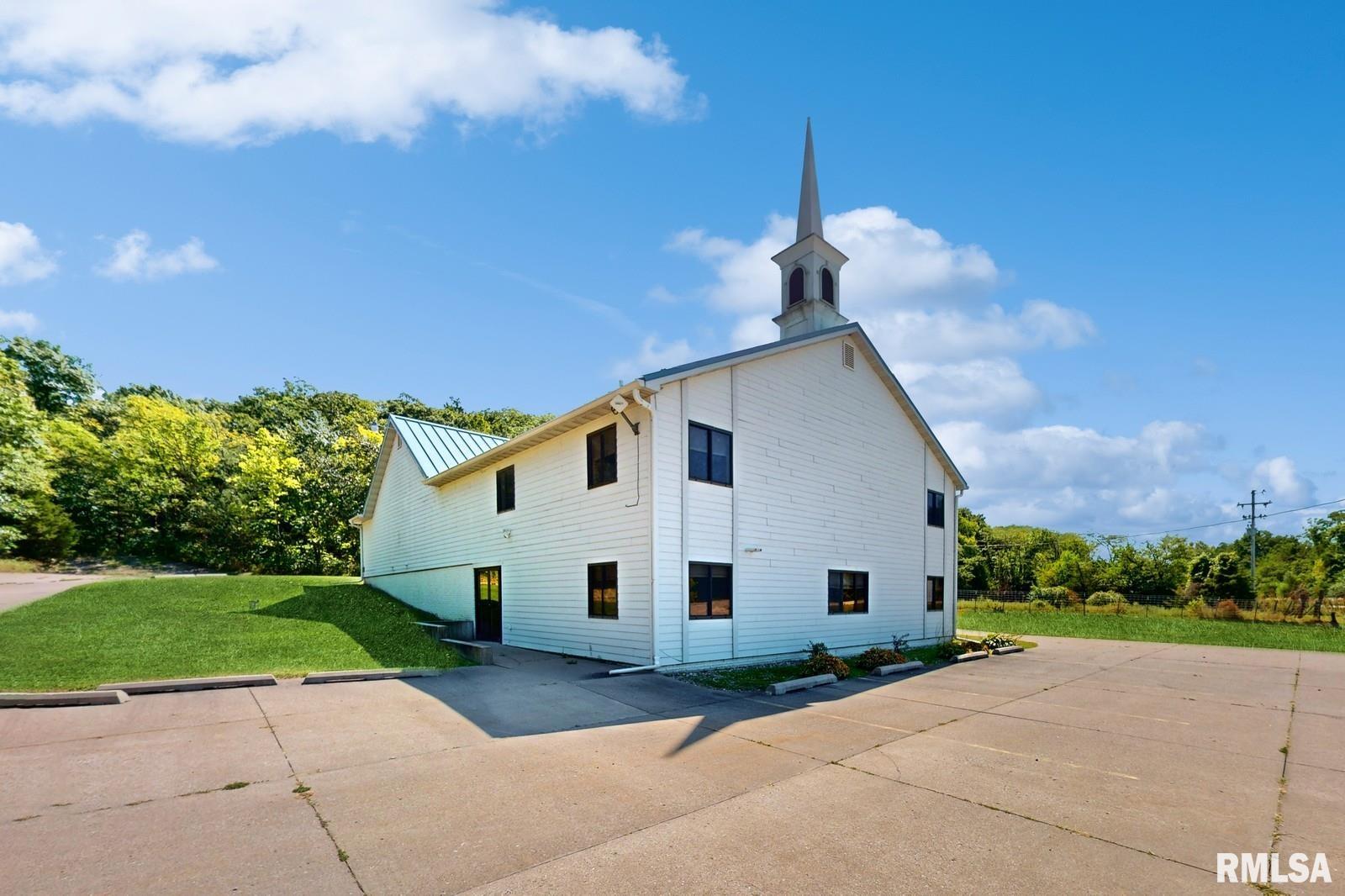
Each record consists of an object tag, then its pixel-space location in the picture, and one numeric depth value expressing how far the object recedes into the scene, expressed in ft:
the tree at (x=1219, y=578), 118.93
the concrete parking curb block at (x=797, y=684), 34.40
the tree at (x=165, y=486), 122.42
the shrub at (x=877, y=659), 44.14
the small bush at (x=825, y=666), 39.65
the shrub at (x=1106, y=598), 112.27
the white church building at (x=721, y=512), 40.27
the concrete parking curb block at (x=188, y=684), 29.12
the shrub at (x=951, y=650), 51.47
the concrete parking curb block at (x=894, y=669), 42.60
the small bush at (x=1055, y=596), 117.60
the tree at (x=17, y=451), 80.84
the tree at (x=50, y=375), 150.61
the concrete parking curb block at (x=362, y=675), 33.14
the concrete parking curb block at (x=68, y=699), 25.86
